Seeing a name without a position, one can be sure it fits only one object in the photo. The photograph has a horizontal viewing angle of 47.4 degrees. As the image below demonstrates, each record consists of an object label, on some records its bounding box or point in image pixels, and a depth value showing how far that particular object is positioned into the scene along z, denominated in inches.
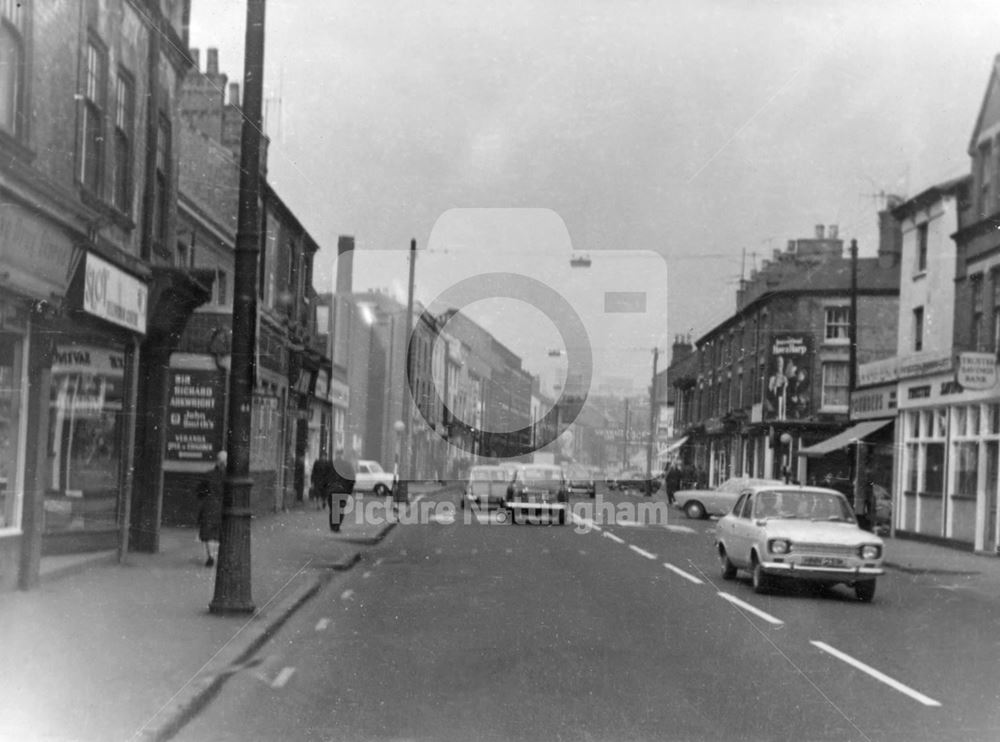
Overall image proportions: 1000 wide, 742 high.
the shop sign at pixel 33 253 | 436.1
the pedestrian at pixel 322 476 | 953.2
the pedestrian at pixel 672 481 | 1628.9
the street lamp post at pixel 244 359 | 438.9
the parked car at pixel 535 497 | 1139.3
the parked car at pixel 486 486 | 1085.2
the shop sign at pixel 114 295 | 518.6
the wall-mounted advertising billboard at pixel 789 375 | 1599.4
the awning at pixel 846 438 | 1254.9
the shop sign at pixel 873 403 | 1223.4
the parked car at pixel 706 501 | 1436.1
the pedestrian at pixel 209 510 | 590.2
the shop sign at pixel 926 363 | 1038.1
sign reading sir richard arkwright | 864.9
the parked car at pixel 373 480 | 1584.6
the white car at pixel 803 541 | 569.3
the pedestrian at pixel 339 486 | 908.1
